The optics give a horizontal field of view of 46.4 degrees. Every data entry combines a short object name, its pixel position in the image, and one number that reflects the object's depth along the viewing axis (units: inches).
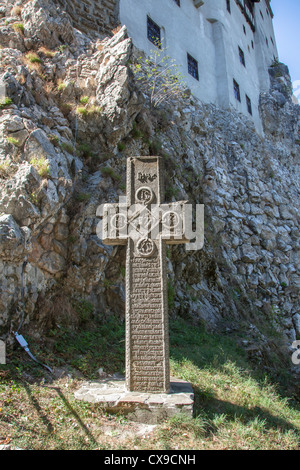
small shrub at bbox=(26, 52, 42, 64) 394.6
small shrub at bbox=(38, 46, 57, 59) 417.4
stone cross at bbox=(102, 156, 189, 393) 193.5
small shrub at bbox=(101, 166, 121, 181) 346.0
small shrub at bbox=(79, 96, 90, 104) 389.7
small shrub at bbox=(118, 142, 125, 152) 379.9
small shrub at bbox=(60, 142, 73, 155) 329.1
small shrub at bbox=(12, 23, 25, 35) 414.6
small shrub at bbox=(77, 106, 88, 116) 374.7
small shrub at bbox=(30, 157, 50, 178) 281.6
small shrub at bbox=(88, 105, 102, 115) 378.1
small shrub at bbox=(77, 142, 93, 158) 355.4
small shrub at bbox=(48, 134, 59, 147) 318.3
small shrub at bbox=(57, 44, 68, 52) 431.3
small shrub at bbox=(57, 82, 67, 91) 390.3
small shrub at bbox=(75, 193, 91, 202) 317.4
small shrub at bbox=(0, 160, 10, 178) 272.2
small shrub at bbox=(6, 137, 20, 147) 287.9
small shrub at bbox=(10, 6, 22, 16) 436.1
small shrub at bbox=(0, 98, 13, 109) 312.7
